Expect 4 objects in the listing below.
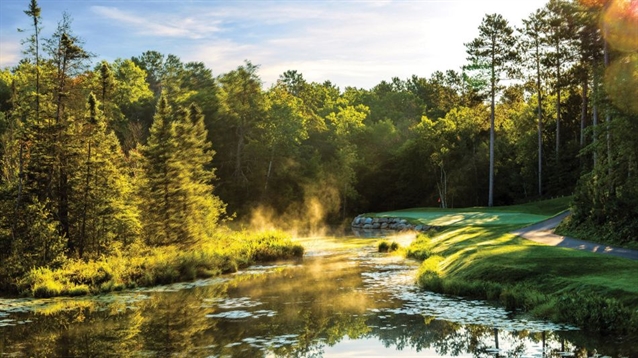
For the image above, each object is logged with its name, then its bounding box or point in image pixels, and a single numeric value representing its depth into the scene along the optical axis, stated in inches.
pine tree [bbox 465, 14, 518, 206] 2733.8
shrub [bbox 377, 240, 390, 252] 1552.7
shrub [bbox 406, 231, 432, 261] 1320.1
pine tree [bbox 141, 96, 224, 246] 1364.4
